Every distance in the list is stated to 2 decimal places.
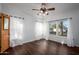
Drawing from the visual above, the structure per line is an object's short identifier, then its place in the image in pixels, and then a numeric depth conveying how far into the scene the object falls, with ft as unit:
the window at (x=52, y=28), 7.68
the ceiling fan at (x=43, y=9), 7.32
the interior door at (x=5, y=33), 7.24
